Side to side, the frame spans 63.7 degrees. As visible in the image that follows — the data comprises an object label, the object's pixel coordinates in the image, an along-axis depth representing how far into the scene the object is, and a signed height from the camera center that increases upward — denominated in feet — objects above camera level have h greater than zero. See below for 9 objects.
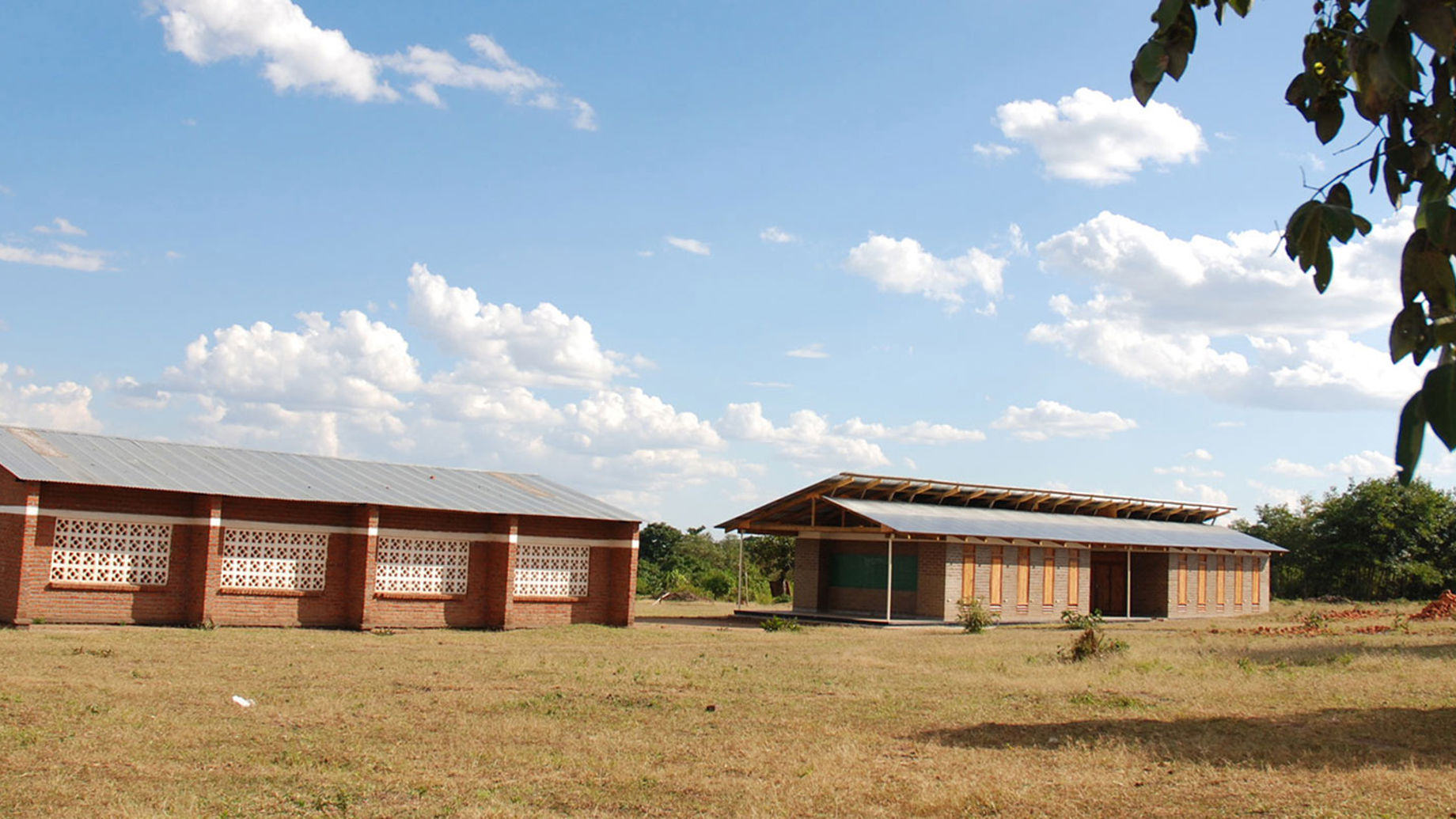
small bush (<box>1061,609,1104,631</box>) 69.13 -5.51
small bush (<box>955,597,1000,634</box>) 91.86 -6.98
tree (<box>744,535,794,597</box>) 160.66 -5.76
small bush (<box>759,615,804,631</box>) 90.12 -8.07
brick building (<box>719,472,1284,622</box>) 102.32 -2.13
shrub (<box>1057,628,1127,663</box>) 63.31 -6.19
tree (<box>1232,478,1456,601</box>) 153.17 +0.63
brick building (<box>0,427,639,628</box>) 67.97 -2.92
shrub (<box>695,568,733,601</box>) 152.66 -8.79
